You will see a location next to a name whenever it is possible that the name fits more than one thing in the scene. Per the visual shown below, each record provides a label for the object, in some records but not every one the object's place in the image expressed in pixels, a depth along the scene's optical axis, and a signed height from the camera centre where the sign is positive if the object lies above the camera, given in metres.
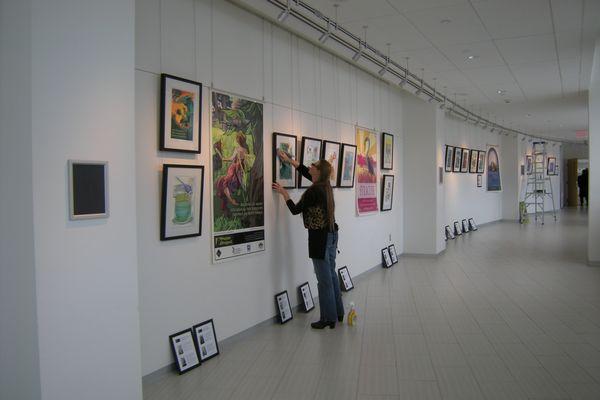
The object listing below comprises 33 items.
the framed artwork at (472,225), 16.55 -1.14
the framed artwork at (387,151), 9.70 +0.93
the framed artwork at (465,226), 15.95 -1.12
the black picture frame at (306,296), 6.37 -1.40
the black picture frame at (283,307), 5.84 -1.42
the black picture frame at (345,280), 7.59 -1.41
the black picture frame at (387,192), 9.64 +0.05
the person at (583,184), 28.18 +0.53
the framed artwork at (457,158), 14.50 +1.14
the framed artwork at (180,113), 4.13 +0.77
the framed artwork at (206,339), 4.54 -1.42
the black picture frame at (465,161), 15.32 +1.07
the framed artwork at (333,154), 7.14 +0.64
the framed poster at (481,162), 17.30 +1.18
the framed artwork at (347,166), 7.71 +0.49
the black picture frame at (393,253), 10.06 -1.29
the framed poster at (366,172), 8.48 +0.43
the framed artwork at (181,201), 4.16 -0.04
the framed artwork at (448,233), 14.05 -1.19
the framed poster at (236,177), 4.85 +0.21
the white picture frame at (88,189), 2.70 +0.05
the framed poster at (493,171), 18.80 +0.92
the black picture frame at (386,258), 9.63 -1.33
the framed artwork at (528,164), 21.79 +1.35
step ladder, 21.96 +0.58
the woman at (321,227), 5.57 -0.39
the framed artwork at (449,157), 13.81 +1.10
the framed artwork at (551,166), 26.19 +1.51
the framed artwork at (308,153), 6.46 +0.61
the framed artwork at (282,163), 5.81 +0.43
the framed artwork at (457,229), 15.07 -1.18
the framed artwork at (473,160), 16.24 +1.17
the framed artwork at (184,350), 4.25 -1.44
